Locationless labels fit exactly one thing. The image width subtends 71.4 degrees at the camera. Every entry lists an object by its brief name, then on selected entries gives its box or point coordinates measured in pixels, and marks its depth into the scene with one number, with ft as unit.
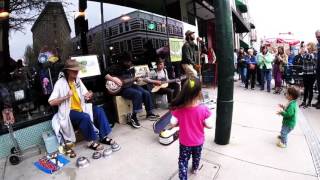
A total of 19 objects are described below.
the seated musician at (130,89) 14.75
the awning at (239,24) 44.98
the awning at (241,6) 49.25
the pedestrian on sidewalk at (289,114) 11.19
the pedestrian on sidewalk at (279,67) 26.32
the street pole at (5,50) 12.10
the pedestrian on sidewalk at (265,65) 26.48
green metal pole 10.76
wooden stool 15.19
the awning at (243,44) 84.02
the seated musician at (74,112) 11.30
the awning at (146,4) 20.15
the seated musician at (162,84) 17.70
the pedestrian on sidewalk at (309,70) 19.39
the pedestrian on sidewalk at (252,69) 28.45
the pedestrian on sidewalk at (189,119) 7.86
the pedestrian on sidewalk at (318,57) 18.16
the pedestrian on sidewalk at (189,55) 19.21
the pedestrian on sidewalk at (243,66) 31.19
